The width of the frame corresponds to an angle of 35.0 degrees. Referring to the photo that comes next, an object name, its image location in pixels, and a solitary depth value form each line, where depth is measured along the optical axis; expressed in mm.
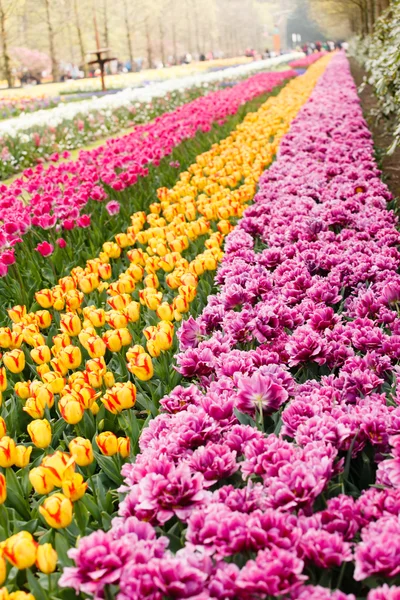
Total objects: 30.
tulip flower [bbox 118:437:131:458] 2098
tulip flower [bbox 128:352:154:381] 2441
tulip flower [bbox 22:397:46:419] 2363
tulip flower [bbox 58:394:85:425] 2195
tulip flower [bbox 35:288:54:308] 3482
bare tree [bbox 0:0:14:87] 28011
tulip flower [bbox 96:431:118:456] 2062
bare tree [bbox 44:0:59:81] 35156
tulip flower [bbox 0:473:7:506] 1854
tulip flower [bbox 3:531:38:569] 1564
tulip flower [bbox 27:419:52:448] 2119
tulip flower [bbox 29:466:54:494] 1793
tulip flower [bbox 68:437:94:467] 1991
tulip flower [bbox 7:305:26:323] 3246
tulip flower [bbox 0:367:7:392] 2554
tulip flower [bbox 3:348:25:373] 2746
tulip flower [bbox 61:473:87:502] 1772
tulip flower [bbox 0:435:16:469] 2020
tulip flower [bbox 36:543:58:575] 1566
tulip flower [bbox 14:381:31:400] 2498
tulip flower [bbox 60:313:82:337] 3064
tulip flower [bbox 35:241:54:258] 4259
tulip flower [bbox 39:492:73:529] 1679
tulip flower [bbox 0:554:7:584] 1551
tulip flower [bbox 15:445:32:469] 2094
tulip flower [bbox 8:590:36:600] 1478
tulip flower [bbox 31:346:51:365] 2787
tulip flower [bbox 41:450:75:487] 1771
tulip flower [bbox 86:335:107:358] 2695
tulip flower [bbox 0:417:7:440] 2143
